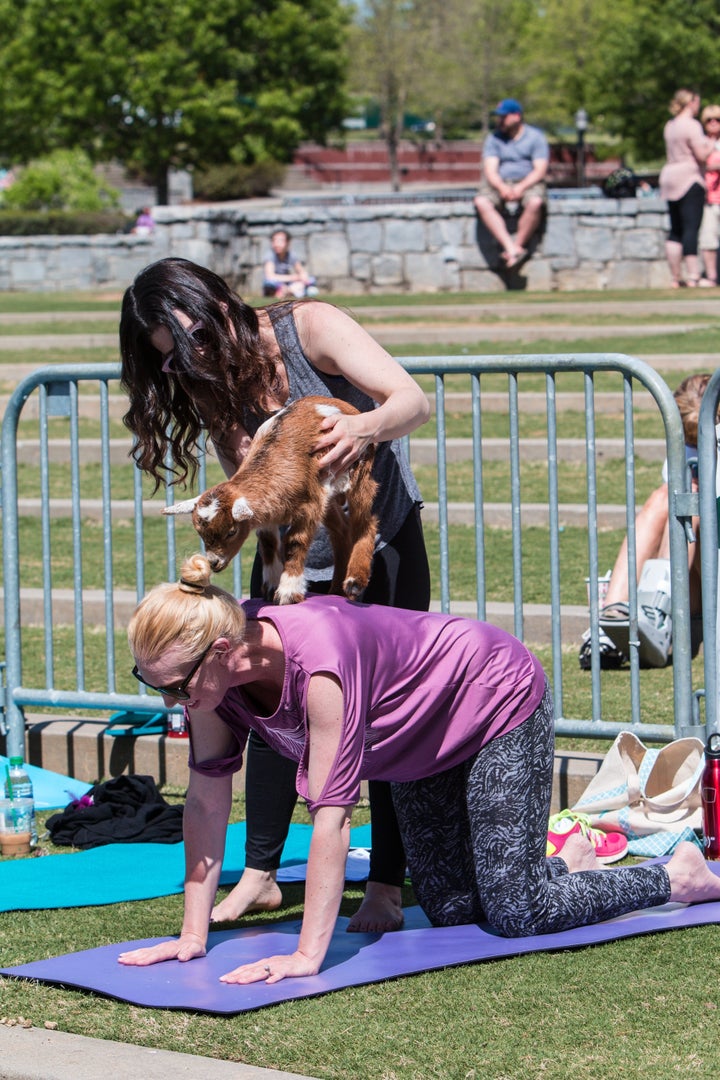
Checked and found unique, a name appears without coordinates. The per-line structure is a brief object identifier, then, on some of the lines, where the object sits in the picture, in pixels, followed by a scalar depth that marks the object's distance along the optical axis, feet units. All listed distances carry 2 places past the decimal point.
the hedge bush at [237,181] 238.86
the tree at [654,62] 253.93
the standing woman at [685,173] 88.28
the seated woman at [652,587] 34.37
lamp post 225.54
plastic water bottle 27.84
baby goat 18.71
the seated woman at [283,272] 98.92
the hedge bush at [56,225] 182.43
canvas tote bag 25.89
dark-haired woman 19.53
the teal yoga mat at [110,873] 24.31
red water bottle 24.58
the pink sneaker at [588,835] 25.80
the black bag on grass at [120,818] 27.97
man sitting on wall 97.26
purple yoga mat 19.00
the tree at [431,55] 300.54
